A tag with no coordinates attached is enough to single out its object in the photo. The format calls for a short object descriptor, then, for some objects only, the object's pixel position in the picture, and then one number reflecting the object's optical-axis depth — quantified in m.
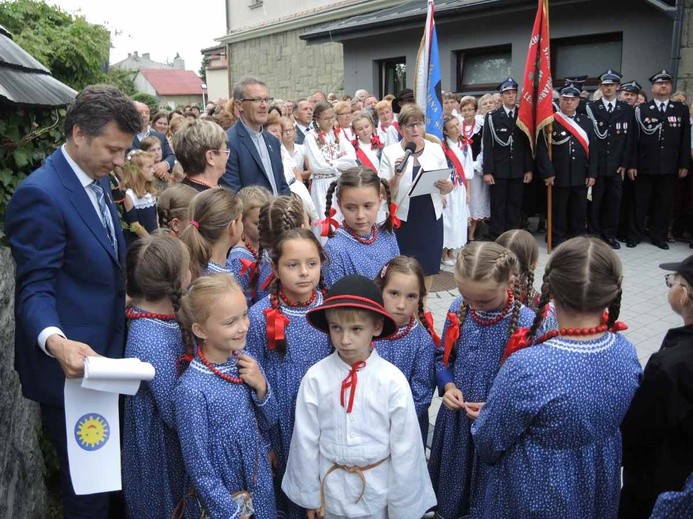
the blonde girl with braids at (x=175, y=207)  3.34
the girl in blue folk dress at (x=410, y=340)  2.76
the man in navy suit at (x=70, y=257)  2.12
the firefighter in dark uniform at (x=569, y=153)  7.86
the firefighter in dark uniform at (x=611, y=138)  7.93
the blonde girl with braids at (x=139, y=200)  3.84
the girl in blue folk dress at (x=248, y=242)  3.31
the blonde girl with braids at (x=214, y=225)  2.88
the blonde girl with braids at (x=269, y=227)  3.16
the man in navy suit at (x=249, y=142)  4.29
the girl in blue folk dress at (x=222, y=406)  2.17
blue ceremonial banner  6.43
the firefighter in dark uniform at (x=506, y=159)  8.04
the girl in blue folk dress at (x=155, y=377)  2.35
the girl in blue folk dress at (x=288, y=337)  2.67
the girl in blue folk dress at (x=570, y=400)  1.92
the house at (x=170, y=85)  55.84
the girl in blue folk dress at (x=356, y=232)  3.34
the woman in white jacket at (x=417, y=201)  5.08
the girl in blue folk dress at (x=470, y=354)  2.45
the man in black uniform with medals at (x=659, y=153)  7.83
